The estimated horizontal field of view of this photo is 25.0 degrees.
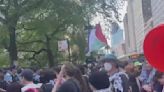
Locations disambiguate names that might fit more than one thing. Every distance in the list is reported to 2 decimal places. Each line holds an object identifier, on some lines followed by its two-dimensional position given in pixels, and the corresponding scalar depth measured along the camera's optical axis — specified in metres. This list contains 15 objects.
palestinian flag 11.15
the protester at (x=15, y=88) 6.29
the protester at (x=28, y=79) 5.40
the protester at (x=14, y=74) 13.14
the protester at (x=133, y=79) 7.68
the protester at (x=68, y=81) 4.62
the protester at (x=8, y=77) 13.07
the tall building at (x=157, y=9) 51.15
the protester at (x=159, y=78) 4.36
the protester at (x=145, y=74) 7.70
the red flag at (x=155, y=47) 2.72
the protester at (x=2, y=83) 10.51
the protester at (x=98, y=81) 5.25
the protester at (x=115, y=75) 5.51
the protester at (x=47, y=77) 6.12
